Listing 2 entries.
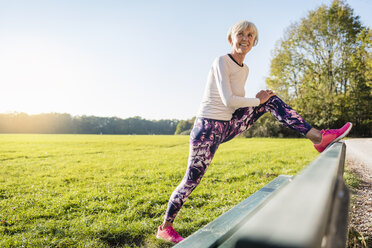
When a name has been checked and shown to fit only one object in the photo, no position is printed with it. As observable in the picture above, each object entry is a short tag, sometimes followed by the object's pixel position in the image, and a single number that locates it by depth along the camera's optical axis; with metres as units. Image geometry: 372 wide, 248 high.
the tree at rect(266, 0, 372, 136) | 29.27
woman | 2.58
